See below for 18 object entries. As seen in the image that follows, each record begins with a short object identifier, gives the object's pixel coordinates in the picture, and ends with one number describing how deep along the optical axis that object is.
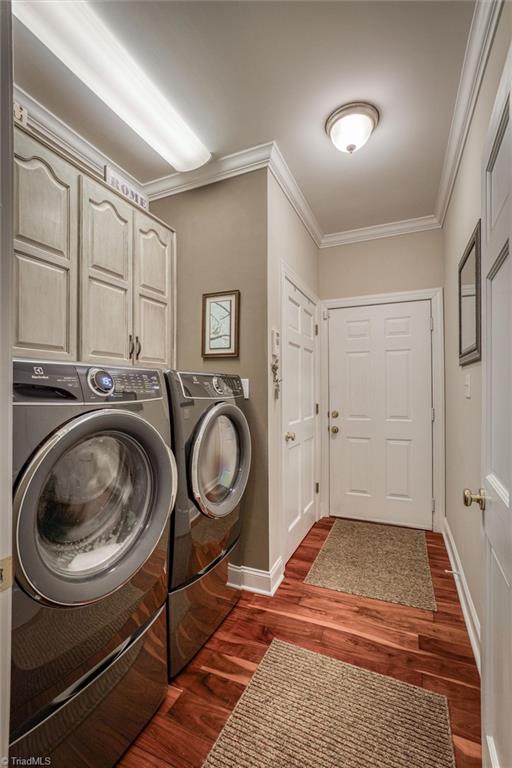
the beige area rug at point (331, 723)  1.16
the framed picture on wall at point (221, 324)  2.12
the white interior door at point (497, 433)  0.81
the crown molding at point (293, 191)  2.09
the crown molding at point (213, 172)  2.04
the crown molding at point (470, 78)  1.26
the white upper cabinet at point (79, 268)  1.38
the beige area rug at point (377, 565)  2.07
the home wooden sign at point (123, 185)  1.98
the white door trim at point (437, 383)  2.88
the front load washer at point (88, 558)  0.84
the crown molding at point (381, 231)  2.91
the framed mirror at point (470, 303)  1.60
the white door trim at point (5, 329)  0.57
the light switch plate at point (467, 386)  1.87
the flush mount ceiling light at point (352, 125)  1.73
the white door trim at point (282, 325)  2.24
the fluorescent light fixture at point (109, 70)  1.28
